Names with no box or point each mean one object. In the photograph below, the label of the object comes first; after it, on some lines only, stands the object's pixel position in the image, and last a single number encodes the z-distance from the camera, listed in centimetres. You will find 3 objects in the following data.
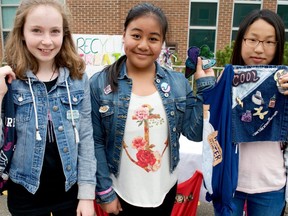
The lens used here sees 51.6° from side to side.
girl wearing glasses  162
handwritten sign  484
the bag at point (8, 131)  137
